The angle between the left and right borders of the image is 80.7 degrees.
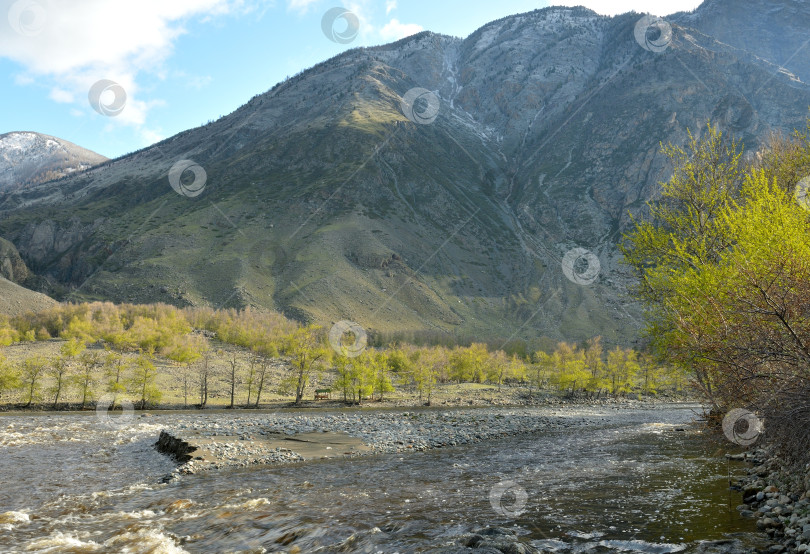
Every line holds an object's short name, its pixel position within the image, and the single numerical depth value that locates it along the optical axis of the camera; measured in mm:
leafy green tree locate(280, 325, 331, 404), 69312
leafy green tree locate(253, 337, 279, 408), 97062
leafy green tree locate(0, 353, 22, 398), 57219
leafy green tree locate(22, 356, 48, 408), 56750
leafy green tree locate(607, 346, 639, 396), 100625
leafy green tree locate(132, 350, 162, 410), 59719
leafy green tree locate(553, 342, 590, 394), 92938
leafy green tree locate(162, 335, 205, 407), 85769
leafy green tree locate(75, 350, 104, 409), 59169
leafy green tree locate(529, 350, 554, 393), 105625
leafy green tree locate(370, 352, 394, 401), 74188
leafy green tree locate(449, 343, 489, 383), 105375
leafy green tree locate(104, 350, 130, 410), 61116
